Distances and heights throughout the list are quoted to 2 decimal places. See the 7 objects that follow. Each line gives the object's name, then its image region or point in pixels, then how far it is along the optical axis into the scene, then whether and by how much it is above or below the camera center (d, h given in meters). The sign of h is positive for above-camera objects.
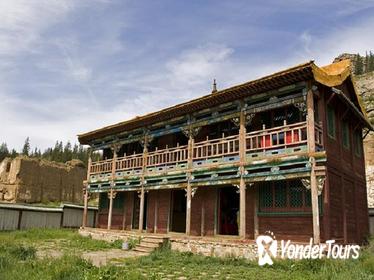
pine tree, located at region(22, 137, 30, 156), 111.69 +19.43
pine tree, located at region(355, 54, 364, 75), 73.71 +33.34
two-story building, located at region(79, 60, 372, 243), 12.32 +2.31
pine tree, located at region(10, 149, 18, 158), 90.64 +14.96
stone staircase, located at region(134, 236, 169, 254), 15.28 -1.17
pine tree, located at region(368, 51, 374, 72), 75.45 +35.06
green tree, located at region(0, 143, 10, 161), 88.96 +15.53
